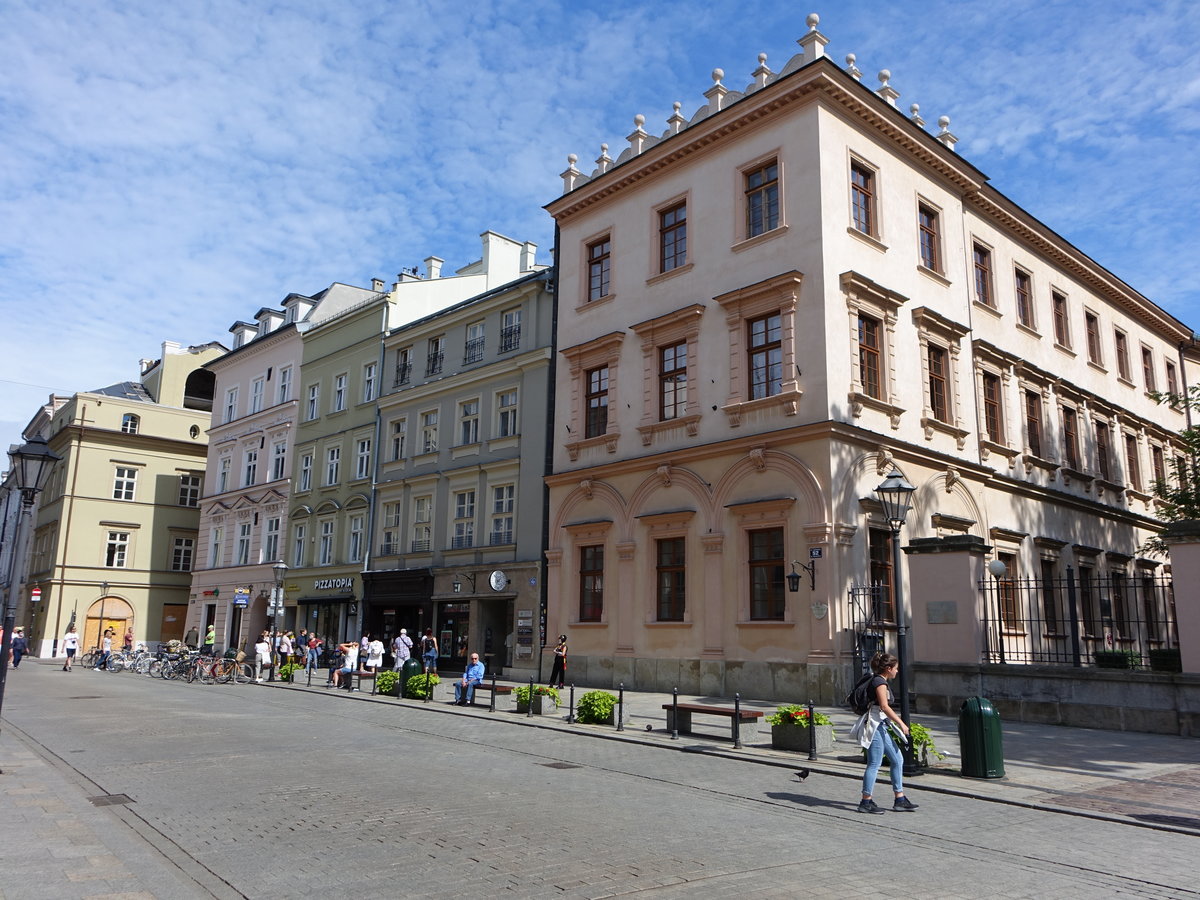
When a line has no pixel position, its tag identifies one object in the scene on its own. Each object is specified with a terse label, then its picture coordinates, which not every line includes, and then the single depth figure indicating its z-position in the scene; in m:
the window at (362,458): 39.62
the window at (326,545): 40.84
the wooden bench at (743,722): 15.47
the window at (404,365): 39.00
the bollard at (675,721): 16.70
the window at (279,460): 45.56
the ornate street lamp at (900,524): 12.79
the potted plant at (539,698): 20.39
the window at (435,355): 37.28
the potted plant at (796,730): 14.52
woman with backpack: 10.11
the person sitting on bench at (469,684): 23.06
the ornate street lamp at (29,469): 13.20
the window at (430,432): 36.59
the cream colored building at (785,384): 23.00
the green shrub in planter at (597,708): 18.58
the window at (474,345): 35.47
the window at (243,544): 47.25
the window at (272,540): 44.81
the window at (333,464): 41.44
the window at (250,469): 48.28
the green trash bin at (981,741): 12.11
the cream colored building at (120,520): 54.97
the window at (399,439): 38.09
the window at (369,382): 40.50
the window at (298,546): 42.59
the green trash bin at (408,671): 24.89
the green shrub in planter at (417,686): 24.30
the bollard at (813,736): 14.05
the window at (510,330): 33.72
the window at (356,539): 38.94
